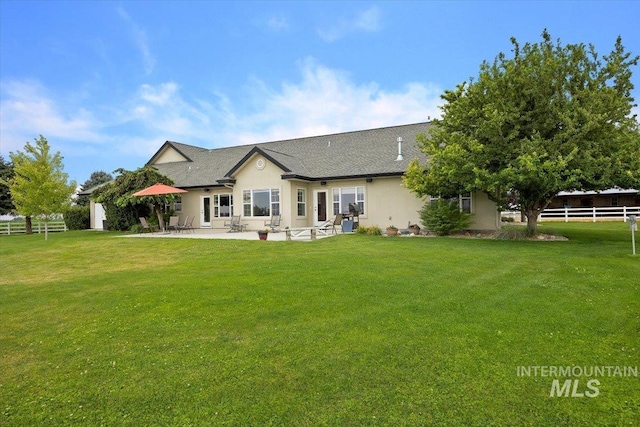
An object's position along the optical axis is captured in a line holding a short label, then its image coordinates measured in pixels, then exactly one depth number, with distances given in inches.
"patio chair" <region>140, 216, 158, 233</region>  857.5
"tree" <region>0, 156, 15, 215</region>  1390.3
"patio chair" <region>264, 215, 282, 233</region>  784.3
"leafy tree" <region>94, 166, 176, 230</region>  876.6
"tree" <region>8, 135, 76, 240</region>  828.0
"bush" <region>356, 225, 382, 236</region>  688.4
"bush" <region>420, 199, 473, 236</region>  650.2
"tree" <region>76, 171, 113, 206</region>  2524.6
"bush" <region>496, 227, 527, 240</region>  608.4
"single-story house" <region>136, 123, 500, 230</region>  755.4
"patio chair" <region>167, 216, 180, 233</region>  897.5
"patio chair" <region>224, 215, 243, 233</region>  818.8
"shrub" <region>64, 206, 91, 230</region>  1157.1
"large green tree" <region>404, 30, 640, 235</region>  499.2
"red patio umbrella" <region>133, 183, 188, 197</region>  792.9
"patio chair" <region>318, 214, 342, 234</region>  714.0
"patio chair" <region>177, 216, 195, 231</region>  861.3
